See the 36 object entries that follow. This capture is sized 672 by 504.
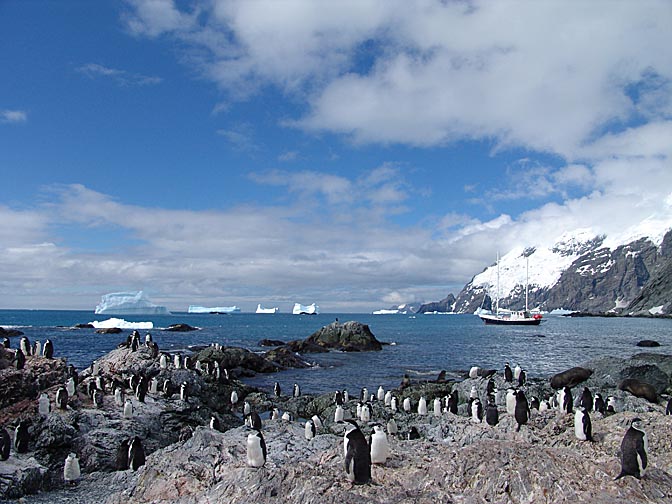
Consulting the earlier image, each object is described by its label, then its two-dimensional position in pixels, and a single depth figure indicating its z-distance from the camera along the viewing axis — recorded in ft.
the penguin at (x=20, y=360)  70.48
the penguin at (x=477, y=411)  56.90
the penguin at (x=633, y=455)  29.30
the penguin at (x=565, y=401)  54.26
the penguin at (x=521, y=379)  82.87
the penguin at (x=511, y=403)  54.95
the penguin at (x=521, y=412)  47.75
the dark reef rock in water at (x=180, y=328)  313.67
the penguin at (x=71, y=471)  45.42
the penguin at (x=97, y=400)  63.41
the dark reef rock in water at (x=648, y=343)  203.04
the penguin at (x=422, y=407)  71.74
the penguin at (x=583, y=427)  40.63
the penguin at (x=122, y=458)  48.52
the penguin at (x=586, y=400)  59.82
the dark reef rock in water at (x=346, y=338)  192.23
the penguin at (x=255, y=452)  33.58
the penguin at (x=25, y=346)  85.06
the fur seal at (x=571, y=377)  94.58
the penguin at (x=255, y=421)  56.51
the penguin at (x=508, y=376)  85.56
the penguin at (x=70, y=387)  64.54
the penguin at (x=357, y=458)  27.84
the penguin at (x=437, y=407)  68.03
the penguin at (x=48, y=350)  85.09
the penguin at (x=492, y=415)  50.85
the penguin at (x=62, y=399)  59.31
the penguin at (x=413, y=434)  56.13
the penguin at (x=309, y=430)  51.09
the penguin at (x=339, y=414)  68.39
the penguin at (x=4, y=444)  46.11
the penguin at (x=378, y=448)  31.45
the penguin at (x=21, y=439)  50.75
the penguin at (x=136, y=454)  46.32
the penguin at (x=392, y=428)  59.35
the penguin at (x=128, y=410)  61.31
